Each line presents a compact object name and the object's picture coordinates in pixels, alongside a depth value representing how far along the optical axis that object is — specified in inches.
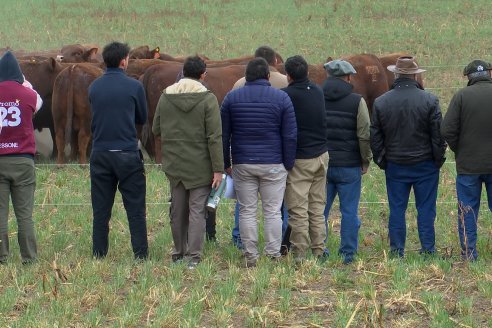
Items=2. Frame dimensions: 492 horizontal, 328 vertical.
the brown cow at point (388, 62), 1298.6
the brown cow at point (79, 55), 1396.3
